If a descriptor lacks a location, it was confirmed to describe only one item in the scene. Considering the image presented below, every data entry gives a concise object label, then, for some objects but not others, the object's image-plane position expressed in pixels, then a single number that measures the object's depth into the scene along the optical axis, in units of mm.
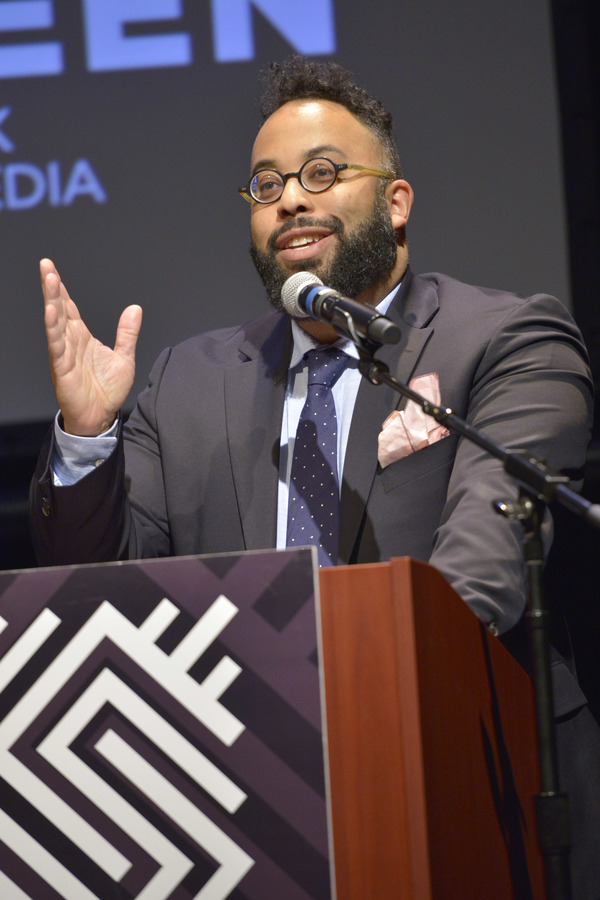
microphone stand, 4711
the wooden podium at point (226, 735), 4602
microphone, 4814
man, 5064
